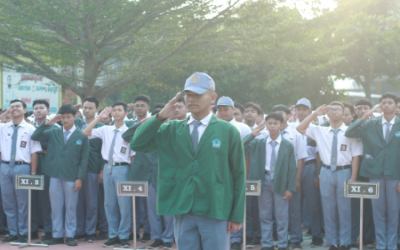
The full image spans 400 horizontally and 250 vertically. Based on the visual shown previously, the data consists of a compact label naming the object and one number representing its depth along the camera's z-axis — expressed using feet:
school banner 57.98
